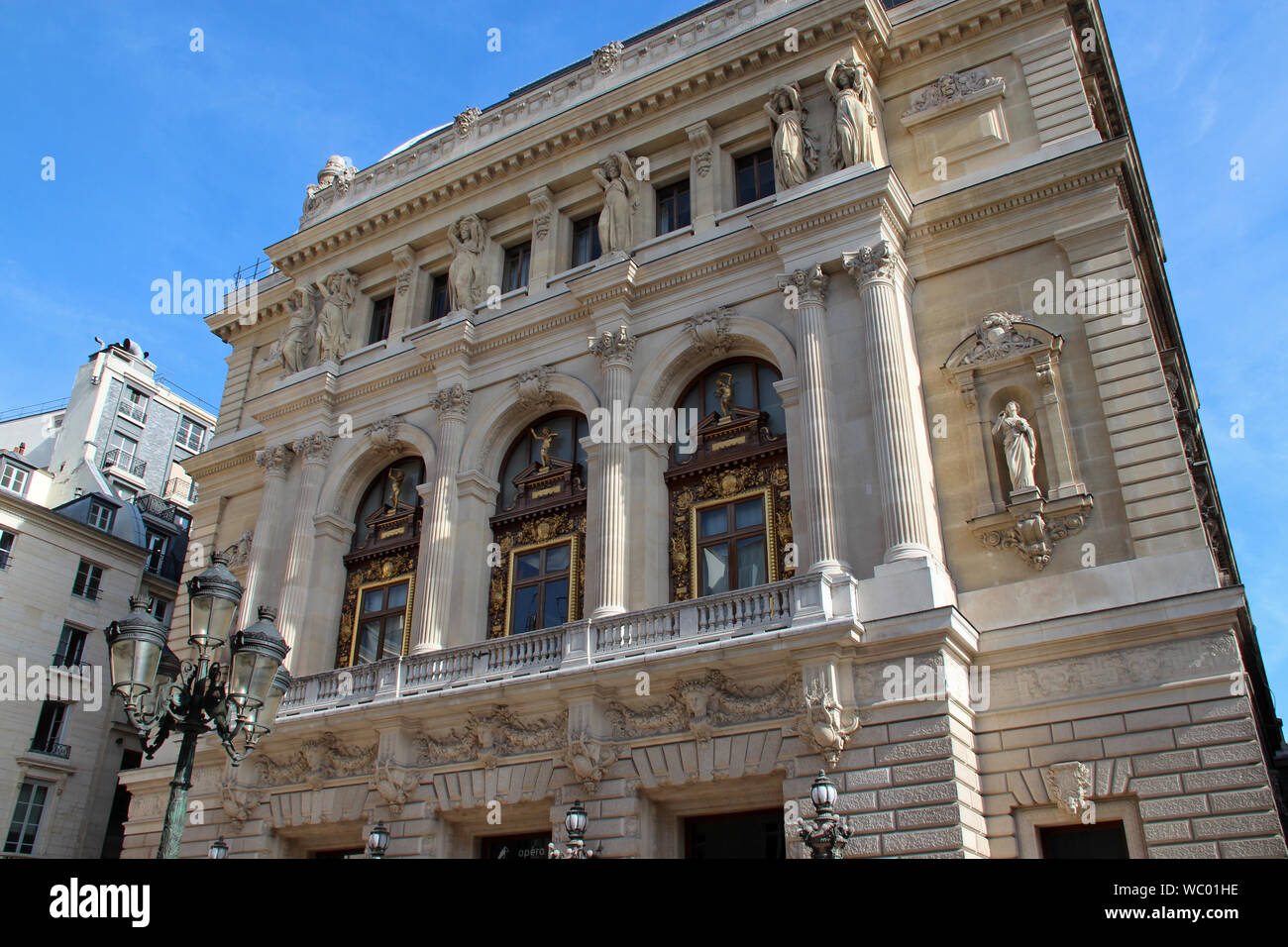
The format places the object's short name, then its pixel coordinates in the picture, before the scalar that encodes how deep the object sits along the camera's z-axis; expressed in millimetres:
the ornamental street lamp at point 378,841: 18953
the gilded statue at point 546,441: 25016
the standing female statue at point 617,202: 25672
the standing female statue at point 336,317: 29766
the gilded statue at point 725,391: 22984
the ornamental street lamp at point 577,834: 16625
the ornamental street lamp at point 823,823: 13992
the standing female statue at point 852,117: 22422
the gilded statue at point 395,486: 27141
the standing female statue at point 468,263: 27828
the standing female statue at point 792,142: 23141
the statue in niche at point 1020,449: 18938
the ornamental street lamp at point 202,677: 12133
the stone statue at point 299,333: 30453
